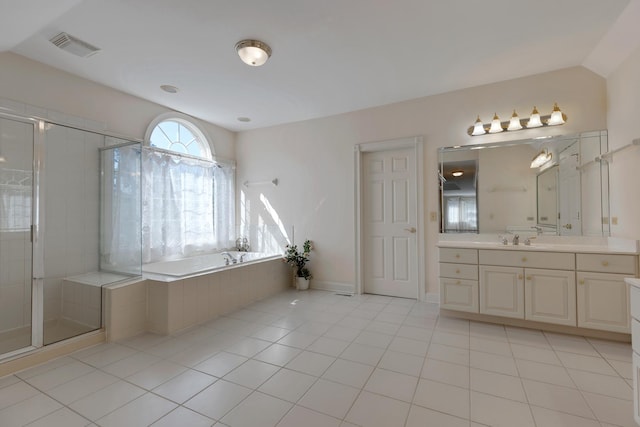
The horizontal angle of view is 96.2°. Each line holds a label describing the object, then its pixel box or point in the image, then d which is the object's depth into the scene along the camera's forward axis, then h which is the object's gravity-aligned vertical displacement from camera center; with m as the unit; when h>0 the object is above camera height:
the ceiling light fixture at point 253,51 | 2.42 +1.43
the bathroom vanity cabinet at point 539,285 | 2.41 -0.64
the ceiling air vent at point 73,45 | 2.33 +1.46
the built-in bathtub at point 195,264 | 2.96 -0.60
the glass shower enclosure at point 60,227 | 2.41 -0.08
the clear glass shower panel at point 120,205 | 3.16 +0.15
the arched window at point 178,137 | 3.84 +1.17
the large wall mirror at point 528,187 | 2.87 +0.32
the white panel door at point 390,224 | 3.79 -0.10
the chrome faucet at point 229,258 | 3.88 -0.59
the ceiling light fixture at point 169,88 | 3.26 +1.49
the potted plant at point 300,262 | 4.25 -0.67
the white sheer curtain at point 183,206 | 3.68 +0.17
